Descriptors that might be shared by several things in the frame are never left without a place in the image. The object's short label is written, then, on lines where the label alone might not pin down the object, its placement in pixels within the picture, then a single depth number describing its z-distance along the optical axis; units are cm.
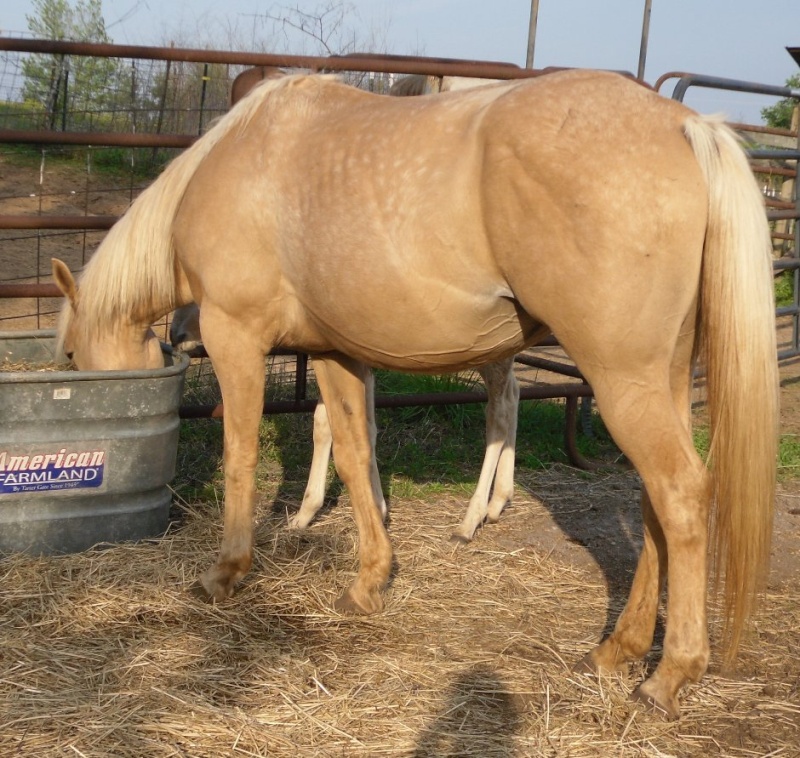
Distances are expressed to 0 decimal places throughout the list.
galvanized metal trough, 353
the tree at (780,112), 1961
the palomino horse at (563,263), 240
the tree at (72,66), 1137
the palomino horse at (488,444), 421
